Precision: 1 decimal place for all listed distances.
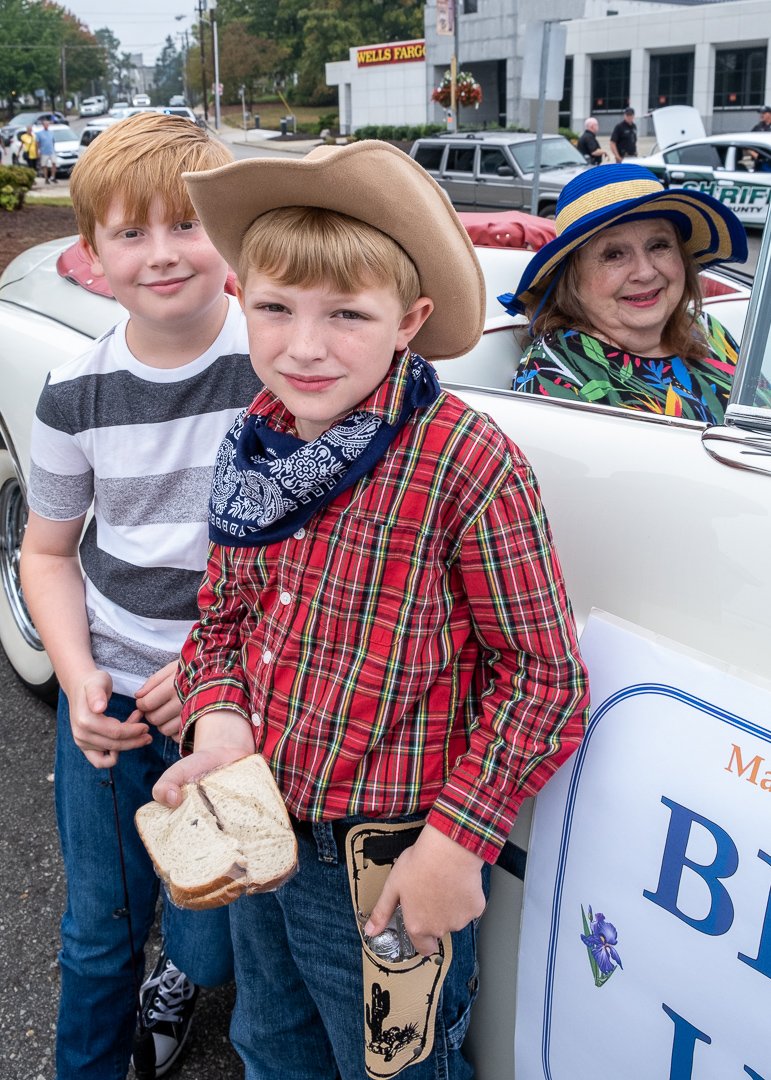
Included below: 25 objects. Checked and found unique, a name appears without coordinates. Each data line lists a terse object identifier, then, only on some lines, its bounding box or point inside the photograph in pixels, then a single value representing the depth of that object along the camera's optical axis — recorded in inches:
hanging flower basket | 1006.4
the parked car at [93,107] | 2866.6
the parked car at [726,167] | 543.5
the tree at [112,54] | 4414.4
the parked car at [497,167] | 561.0
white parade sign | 40.9
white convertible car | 46.5
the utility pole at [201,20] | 2112.6
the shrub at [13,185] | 514.0
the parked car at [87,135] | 1073.5
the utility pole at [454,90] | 952.8
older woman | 81.0
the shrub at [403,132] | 1285.7
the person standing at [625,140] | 744.3
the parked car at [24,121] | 1486.3
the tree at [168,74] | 4362.7
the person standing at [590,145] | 726.5
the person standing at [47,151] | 1047.6
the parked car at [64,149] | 1155.1
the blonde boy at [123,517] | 57.5
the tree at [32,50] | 2659.9
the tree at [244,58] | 2689.5
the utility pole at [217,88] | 1883.0
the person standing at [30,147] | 1043.9
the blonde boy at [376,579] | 44.7
